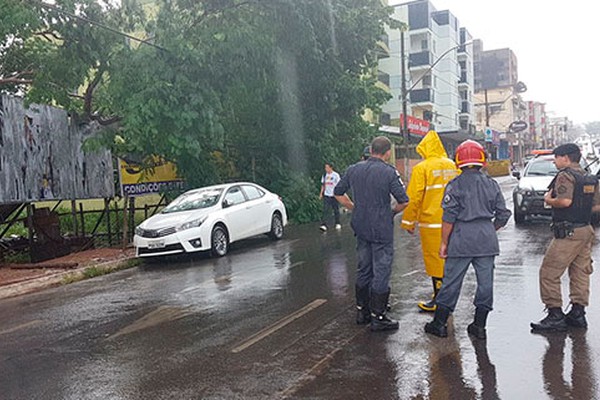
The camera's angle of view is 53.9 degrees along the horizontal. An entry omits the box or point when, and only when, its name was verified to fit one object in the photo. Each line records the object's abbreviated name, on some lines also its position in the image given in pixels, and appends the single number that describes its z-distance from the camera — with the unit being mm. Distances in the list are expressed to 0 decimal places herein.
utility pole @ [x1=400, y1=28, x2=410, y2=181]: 27609
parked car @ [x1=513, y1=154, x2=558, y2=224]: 13961
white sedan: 11742
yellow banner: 15875
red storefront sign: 37219
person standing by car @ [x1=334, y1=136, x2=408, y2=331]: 5902
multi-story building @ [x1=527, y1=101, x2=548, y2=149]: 103500
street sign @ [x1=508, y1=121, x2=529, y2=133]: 61469
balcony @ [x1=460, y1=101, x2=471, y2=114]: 64750
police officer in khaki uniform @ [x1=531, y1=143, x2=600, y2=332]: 5680
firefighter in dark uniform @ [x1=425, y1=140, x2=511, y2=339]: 5488
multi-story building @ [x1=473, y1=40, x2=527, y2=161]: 84000
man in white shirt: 15430
